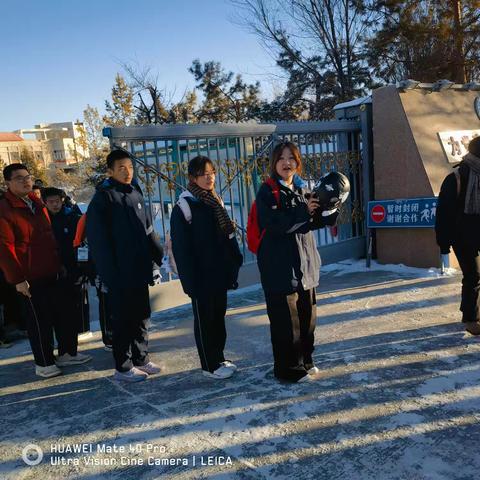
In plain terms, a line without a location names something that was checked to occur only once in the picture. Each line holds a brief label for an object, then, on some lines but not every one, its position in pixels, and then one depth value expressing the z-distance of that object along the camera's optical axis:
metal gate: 5.03
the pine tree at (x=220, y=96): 21.44
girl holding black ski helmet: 2.91
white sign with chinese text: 6.30
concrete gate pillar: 6.04
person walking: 3.55
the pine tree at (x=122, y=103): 20.97
